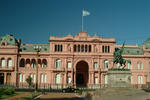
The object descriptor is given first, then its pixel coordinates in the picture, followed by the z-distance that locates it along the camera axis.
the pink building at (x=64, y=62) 68.44
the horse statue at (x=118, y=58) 37.22
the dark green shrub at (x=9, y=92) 35.45
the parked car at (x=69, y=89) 48.10
